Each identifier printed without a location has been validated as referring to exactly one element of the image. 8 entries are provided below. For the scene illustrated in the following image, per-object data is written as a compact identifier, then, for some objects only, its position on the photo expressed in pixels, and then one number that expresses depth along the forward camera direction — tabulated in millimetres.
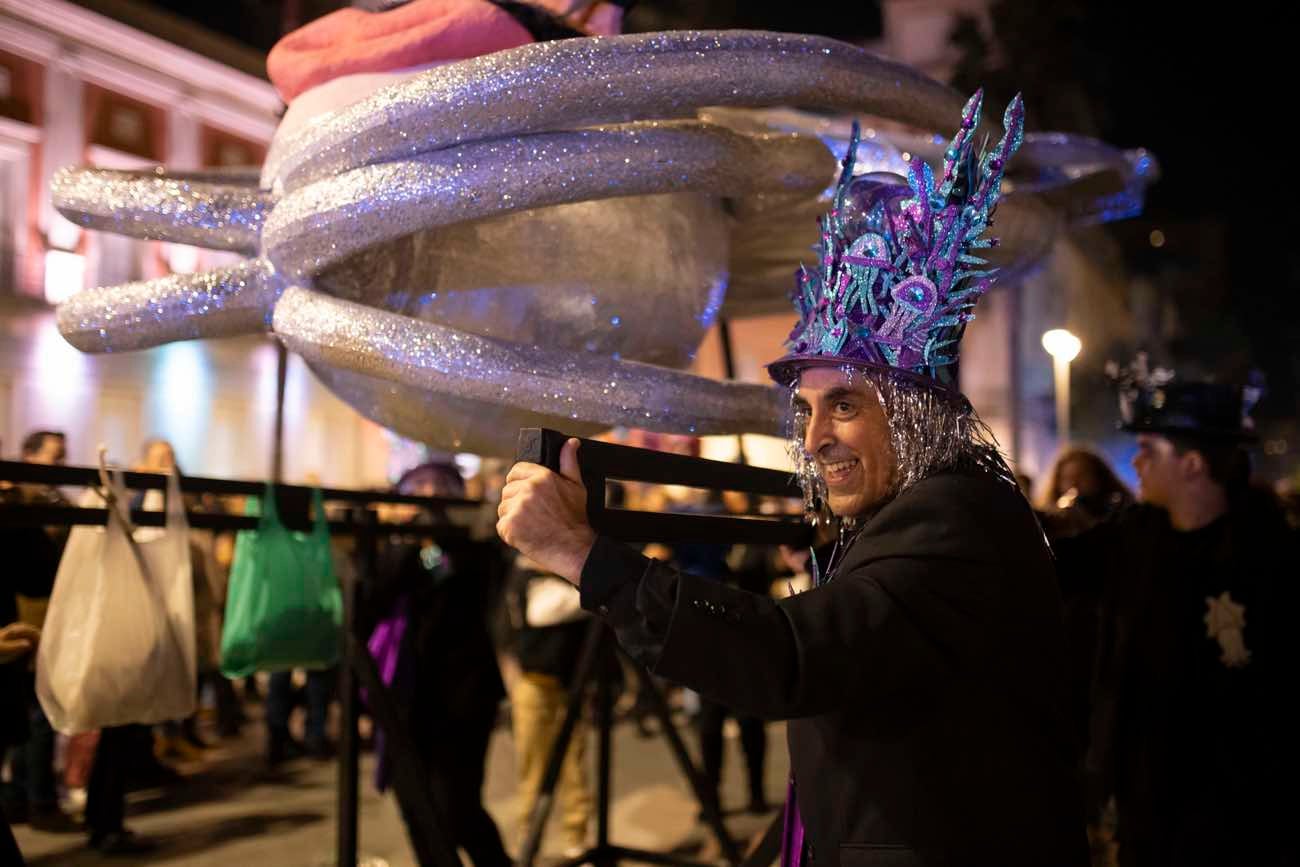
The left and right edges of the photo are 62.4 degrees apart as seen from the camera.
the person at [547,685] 4797
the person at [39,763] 3790
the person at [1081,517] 3062
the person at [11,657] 1838
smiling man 1254
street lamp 6222
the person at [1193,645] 2557
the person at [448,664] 3617
